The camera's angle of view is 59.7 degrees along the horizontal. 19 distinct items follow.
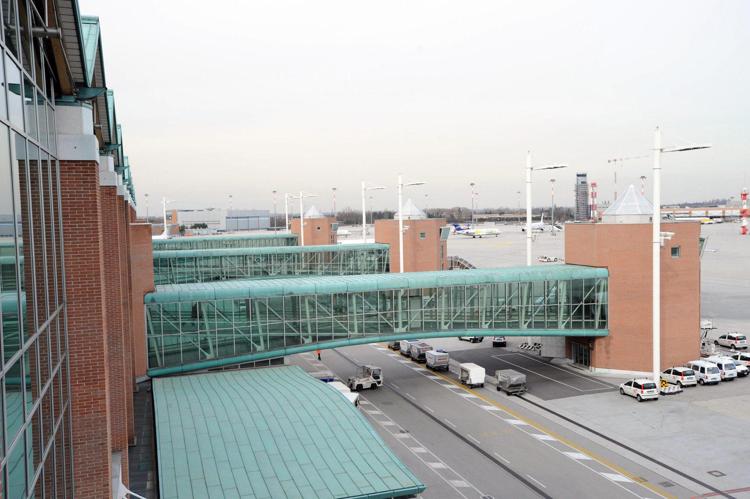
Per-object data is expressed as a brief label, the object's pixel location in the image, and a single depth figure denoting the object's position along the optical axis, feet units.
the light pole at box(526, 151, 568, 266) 162.09
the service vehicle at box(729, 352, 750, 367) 140.05
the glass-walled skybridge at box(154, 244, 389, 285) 226.17
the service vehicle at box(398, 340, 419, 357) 161.69
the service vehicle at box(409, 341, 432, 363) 153.43
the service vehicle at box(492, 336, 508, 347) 169.68
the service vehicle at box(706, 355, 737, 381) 131.03
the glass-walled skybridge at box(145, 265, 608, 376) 115.14
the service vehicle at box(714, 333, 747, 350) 157.74
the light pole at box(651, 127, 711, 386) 127.65
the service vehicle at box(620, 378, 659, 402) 118.32
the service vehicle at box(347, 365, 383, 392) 129.49
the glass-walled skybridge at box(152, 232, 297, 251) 284.00
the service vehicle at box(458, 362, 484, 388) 129.49
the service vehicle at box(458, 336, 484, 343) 176.65
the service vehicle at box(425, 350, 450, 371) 144.36
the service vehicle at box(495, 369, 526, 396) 124.26
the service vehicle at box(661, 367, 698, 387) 127.03
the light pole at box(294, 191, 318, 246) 283.18
